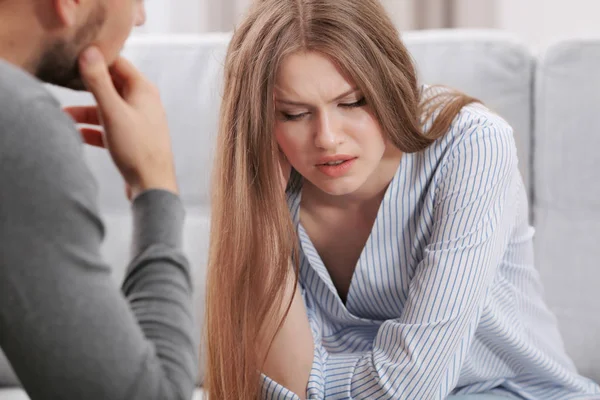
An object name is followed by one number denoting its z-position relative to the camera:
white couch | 1.77
